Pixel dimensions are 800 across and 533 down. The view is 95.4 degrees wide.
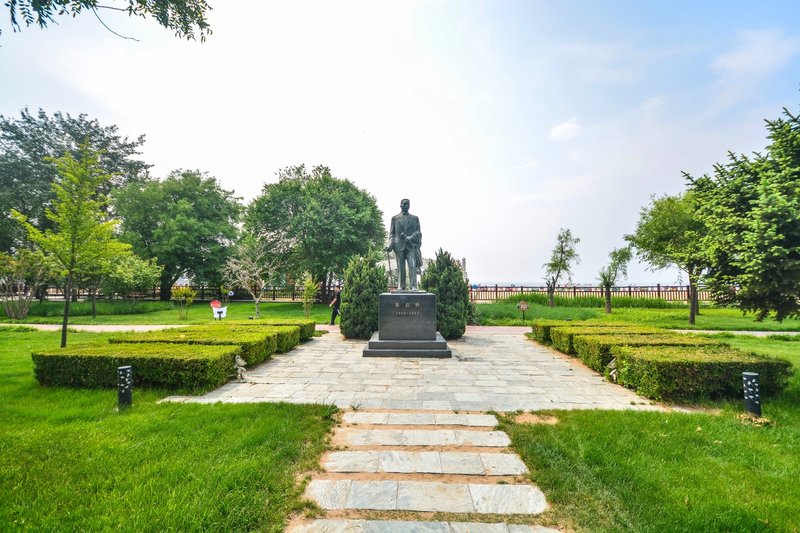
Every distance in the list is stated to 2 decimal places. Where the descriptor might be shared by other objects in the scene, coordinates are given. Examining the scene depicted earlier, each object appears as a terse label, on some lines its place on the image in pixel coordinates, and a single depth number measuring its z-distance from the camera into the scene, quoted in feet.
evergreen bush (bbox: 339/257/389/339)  35.99
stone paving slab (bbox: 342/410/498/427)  14.10
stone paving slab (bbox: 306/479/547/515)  8.83
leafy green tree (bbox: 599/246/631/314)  66.44
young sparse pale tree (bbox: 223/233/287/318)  78.86
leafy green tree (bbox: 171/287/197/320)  58.59
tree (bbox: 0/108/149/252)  79.97
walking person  47.70
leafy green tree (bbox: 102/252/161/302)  67.05
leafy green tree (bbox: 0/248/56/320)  54.39
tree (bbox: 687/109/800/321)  15.12
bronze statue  33.09
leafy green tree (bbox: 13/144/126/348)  24.54
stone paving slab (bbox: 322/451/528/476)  10.57
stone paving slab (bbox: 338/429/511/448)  12.37
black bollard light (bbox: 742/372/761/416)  14.58
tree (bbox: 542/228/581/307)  78.59
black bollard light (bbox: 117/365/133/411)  15.47
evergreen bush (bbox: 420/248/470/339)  36.17
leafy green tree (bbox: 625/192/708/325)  51.67
